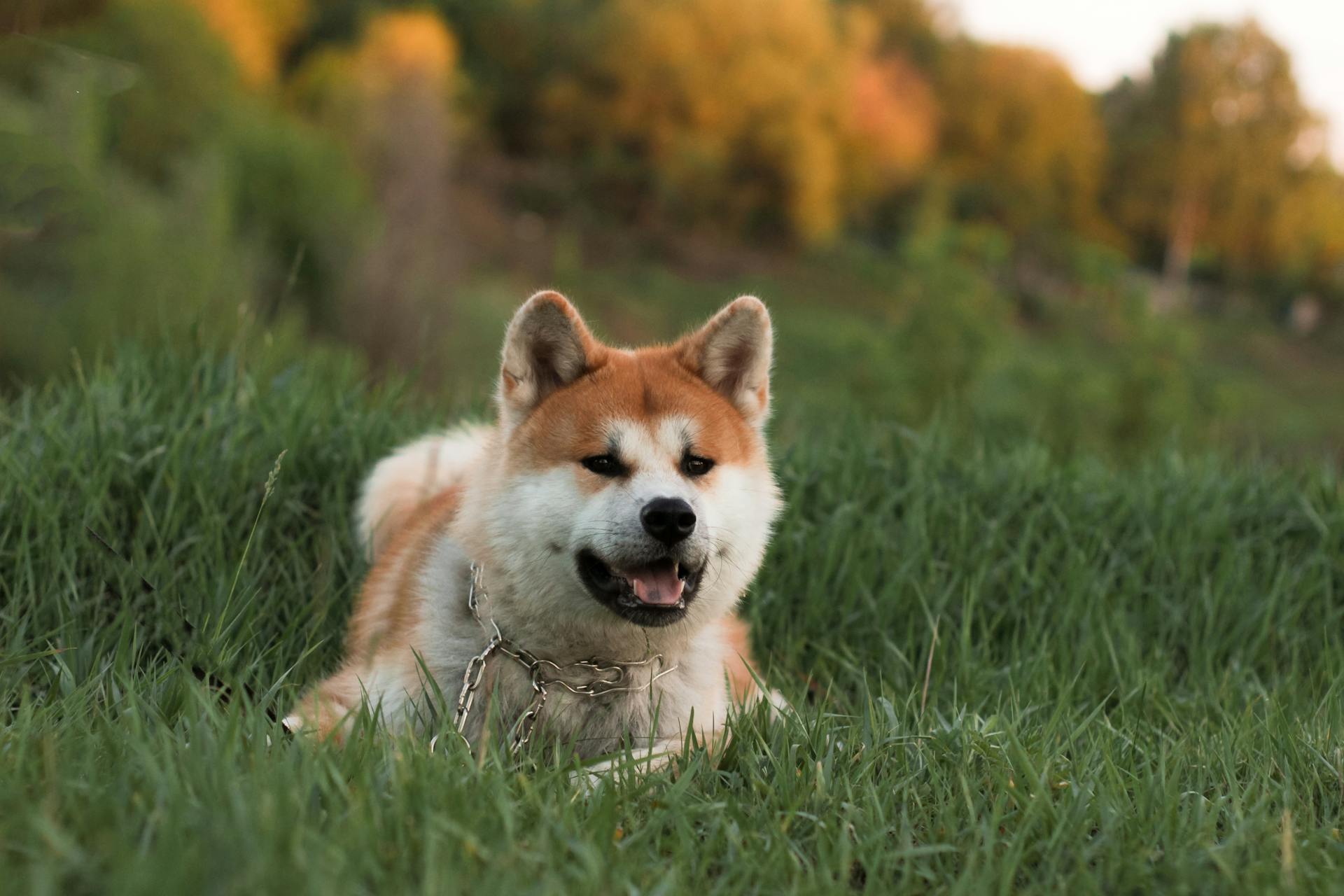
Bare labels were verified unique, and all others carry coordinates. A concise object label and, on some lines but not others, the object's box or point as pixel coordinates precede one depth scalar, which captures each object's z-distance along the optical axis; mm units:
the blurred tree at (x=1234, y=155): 49562
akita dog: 3064
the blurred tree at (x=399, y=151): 21875
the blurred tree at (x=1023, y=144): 55438
